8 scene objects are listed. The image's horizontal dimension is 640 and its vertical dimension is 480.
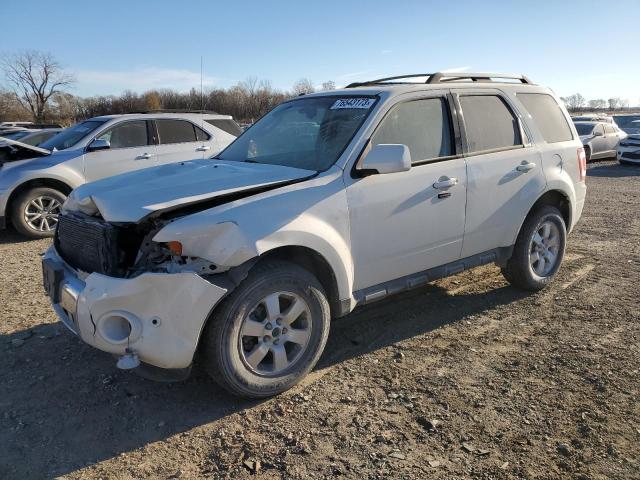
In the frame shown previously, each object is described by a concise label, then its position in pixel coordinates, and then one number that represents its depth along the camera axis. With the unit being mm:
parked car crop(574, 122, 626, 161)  17719
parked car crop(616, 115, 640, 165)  16984
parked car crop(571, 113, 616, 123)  19741
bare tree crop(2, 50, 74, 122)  71706
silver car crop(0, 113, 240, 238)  7449
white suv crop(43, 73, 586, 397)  2881
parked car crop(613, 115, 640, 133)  22222
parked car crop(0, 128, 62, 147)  12189
